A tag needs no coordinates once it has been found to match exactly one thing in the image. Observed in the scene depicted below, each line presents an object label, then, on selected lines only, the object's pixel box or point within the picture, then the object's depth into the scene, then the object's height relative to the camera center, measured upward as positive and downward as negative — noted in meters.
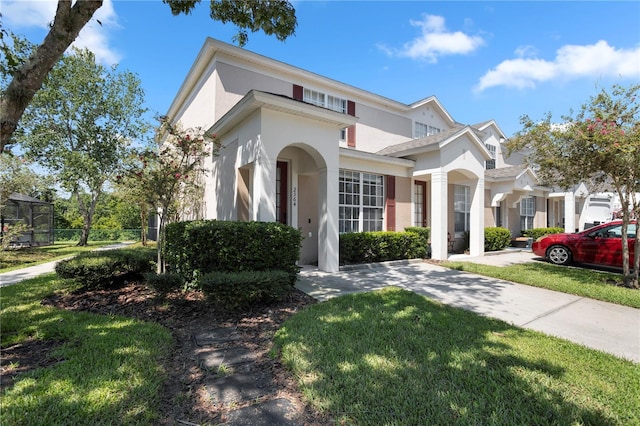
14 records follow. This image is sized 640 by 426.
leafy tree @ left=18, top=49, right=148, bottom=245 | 16.77 +5.76
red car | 9.13 -0.99
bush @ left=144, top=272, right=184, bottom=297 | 5.40 -1.17
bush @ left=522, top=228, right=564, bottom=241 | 17.41 -0.91
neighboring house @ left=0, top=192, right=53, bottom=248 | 16.02 +0.14
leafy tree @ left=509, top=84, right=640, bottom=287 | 6.33 +1.62
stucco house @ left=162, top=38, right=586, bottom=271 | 7.38 +1.93
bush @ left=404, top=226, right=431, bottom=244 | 11.12 -0.48
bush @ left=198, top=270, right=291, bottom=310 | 4.79 -1.14
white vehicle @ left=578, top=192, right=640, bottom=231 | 20.45 +0.53
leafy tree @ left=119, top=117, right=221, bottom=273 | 6.66 +1.08
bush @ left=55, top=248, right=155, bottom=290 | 6.12 -1.05
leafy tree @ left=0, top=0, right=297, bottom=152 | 2.77 +1.58
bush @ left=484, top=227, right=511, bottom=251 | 13.87 -1.02
